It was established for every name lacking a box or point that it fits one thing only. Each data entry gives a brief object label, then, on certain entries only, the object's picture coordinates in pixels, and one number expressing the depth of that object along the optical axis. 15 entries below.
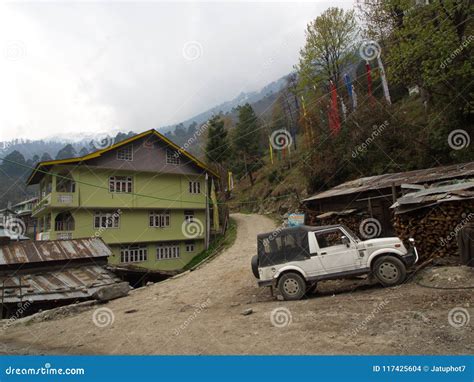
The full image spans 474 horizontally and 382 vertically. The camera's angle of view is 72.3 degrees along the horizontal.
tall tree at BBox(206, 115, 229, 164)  44.50
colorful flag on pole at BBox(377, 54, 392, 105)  29.69
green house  24.92
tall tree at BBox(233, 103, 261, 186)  53.62
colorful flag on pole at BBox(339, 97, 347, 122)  28.62
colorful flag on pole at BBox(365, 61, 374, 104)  28.63
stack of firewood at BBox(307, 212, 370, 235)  14.45
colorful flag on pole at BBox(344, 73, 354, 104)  30.56
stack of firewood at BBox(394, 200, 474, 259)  9.49
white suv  8.94
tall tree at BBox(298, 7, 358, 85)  31.48
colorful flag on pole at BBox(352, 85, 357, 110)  28.78
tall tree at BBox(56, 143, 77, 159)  112.53
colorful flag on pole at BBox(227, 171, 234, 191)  39.61
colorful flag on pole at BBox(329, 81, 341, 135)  28.34
